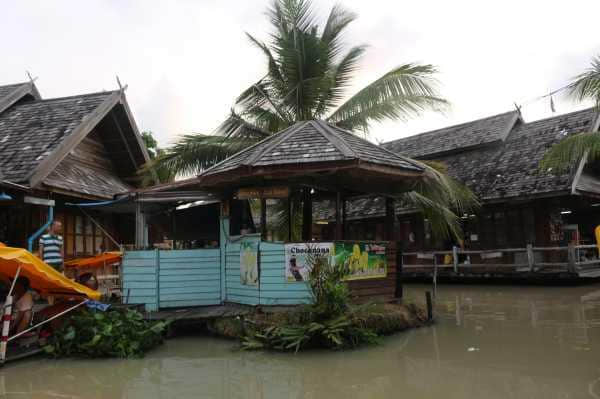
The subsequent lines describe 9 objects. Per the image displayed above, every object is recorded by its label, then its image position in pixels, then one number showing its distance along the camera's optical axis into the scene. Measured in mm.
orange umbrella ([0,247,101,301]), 6945
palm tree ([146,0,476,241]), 12883
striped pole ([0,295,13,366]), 6836
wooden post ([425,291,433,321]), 9497
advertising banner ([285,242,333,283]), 8492
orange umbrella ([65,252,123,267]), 9992
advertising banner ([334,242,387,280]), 8716
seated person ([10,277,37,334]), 7466
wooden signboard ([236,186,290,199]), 8945
